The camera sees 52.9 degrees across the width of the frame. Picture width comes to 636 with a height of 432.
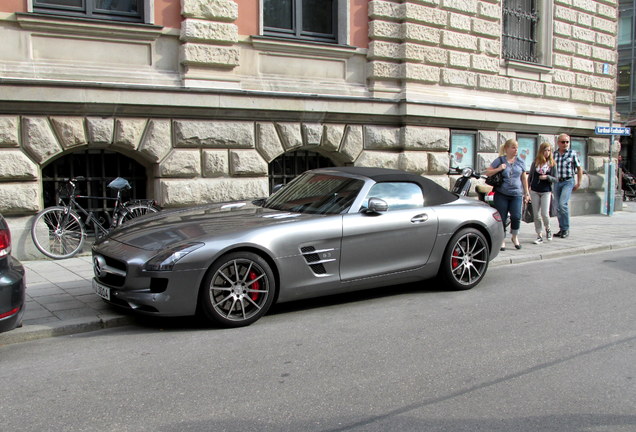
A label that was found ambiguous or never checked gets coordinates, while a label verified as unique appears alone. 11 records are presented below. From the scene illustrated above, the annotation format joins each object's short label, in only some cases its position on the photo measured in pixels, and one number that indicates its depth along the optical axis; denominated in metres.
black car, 4.39
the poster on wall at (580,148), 16.03
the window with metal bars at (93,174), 9.42
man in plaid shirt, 11.46
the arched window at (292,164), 11.54
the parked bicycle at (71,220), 8.70
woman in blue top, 9.53
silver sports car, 5.29
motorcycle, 9.91
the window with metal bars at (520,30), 14.71
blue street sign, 14.55
